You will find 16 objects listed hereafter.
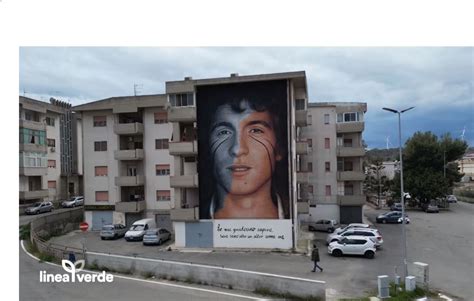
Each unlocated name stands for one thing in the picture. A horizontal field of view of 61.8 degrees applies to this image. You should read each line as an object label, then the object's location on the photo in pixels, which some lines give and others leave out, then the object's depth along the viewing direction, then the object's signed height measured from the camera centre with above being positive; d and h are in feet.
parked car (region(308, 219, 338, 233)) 83.35 -13.26
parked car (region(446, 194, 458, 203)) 145.24 -14.42
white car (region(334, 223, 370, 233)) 72.97 -12.14
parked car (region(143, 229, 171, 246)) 71.97 -12.86
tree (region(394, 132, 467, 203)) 117.29 -1.29
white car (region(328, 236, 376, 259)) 59.26 -12.66
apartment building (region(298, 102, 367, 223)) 93.30 +0.73
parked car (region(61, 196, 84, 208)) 110.01 -9.51
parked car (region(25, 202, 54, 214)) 98.06 -9.76
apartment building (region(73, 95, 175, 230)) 88.02 +1.71
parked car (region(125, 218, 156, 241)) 76.38 -12.30
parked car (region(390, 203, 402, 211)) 112.02 -13.18
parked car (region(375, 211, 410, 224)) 95.30 -13.60
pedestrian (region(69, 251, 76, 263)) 50.74 -11.52
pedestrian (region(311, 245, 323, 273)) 51.24 -12.23
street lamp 53.71 +6.79
